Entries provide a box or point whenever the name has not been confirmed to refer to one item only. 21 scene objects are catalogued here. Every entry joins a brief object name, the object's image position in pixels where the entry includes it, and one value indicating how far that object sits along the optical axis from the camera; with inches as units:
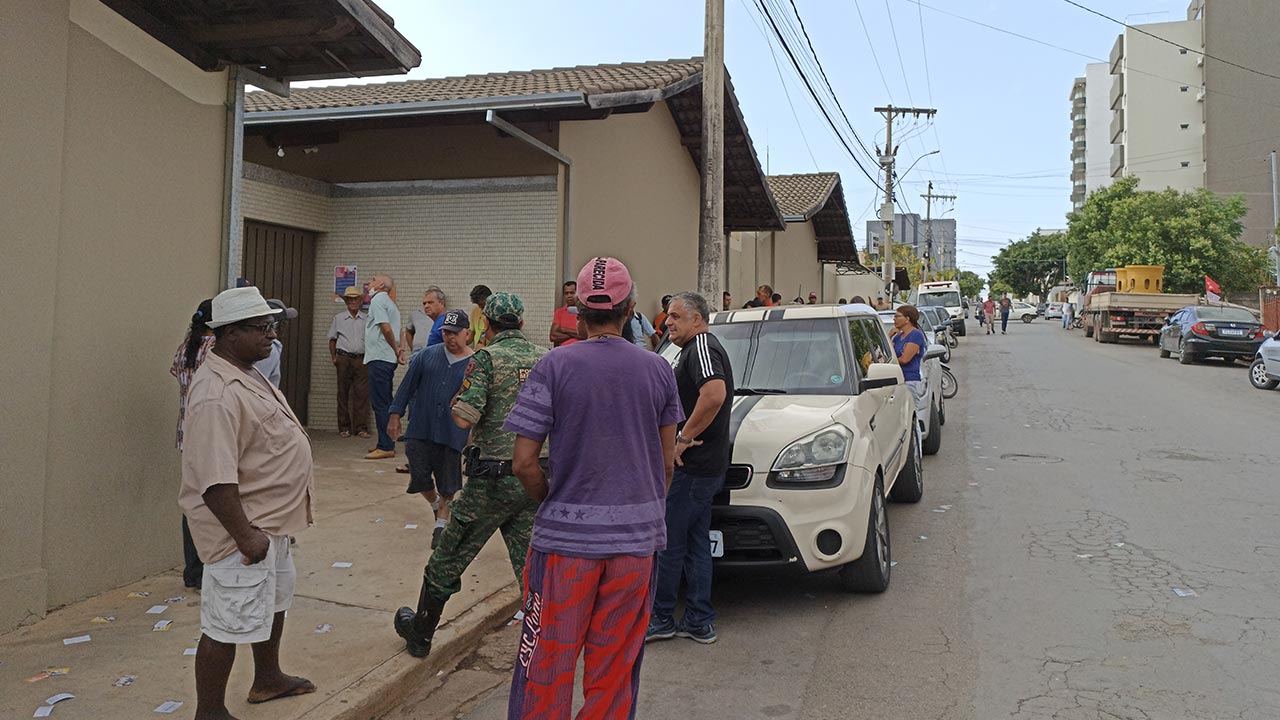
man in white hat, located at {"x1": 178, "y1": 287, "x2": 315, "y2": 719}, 128.5
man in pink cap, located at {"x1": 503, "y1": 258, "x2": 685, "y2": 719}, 113.5
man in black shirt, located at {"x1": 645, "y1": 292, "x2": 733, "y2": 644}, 182.7
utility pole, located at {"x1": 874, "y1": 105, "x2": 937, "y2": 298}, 1299.2
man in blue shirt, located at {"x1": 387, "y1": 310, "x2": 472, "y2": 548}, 240.1
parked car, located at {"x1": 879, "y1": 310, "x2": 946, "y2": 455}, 400.8
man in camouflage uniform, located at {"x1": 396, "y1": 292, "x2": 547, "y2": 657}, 163.5
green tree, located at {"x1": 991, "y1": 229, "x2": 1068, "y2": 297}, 3432.6
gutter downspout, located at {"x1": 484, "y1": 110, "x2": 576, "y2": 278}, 391.9
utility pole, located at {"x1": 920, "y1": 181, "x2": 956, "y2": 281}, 2392.0
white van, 1498.9
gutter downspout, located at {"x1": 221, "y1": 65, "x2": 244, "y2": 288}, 234.2
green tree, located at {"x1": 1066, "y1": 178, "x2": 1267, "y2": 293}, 1450.5
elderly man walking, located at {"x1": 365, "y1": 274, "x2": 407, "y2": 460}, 376.2
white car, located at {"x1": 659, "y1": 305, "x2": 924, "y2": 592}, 201.8
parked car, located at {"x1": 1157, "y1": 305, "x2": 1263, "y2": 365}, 871.7
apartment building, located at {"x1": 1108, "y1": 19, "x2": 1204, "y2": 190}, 2421.3
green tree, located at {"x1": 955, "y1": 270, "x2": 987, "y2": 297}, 4495.6
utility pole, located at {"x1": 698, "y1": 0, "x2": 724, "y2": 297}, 411.5
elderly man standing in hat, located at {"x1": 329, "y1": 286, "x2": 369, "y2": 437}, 408.5
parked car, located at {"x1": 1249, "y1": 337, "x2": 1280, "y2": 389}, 663.1
